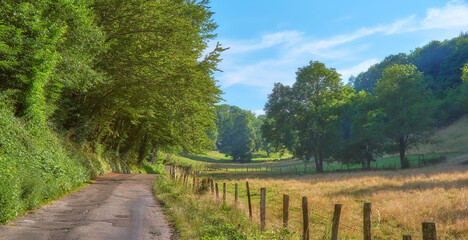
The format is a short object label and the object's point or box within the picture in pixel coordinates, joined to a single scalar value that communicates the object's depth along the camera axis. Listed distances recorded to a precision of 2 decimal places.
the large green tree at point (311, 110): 51.00
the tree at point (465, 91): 60.11
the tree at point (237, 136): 114.44
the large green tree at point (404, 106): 47.66
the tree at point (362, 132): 50.30
